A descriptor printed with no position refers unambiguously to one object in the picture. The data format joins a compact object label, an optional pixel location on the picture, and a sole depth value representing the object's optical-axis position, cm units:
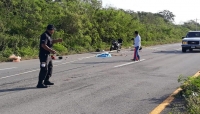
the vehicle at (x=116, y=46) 2745
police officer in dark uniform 992
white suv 2745
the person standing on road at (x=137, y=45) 1898
